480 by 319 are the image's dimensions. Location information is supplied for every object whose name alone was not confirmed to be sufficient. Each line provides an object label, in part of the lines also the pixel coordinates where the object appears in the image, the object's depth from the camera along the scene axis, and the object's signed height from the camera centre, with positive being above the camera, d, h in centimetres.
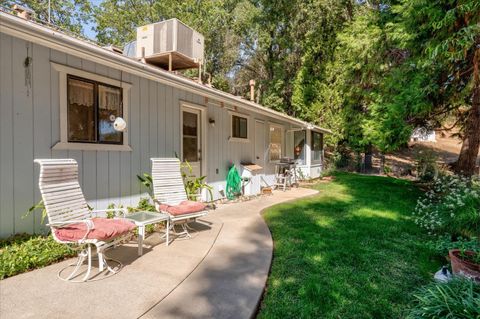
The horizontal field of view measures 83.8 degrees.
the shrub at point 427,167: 1149 -67
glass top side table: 369 -102
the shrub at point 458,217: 405 -107
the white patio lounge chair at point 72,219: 300 -85
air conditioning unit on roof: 735 +302
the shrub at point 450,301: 209 -125
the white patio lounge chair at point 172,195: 435 -84
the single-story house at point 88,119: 341 +53
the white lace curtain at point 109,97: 453 +91
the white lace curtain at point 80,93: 411 +89
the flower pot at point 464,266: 270 -119
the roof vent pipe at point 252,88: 1042 +247
